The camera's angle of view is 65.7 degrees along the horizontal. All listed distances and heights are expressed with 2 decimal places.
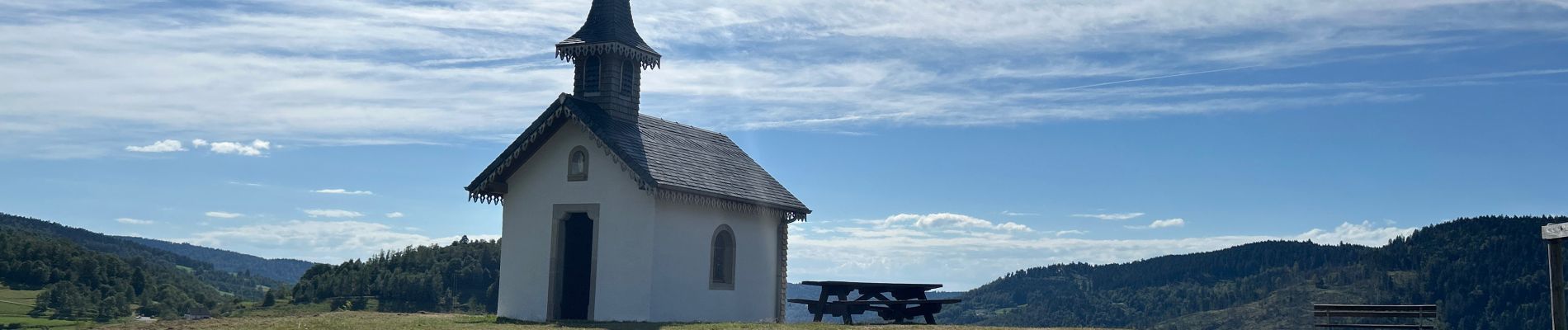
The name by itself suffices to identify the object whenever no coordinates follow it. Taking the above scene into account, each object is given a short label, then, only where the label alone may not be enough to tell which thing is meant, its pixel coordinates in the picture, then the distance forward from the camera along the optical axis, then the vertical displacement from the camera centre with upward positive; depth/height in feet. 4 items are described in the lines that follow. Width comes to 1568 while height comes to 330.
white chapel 89.30 +6.60
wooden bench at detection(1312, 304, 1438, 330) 68.33 -0.01
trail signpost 52.21 +2.03
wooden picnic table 83.87 -0.10
